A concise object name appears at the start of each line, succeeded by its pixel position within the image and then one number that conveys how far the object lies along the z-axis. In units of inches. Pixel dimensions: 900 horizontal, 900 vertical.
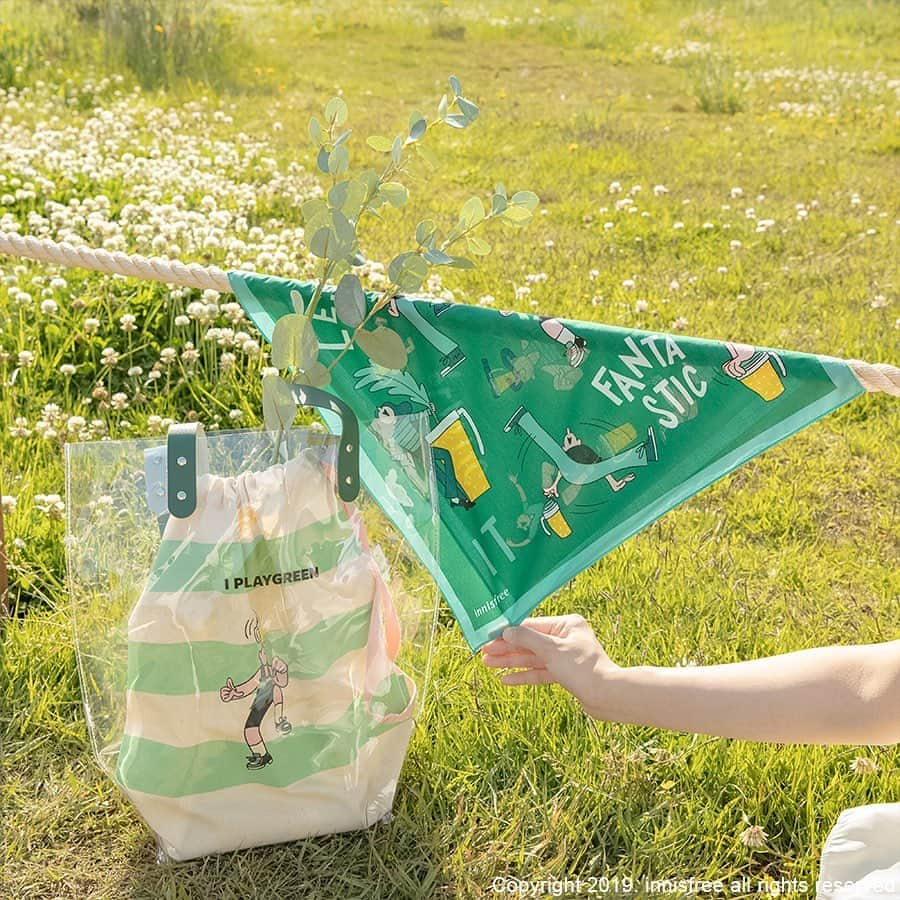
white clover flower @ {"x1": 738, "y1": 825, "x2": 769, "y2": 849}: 91.3
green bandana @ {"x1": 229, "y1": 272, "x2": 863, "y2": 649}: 77.5
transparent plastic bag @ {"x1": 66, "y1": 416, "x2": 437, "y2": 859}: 79.3
